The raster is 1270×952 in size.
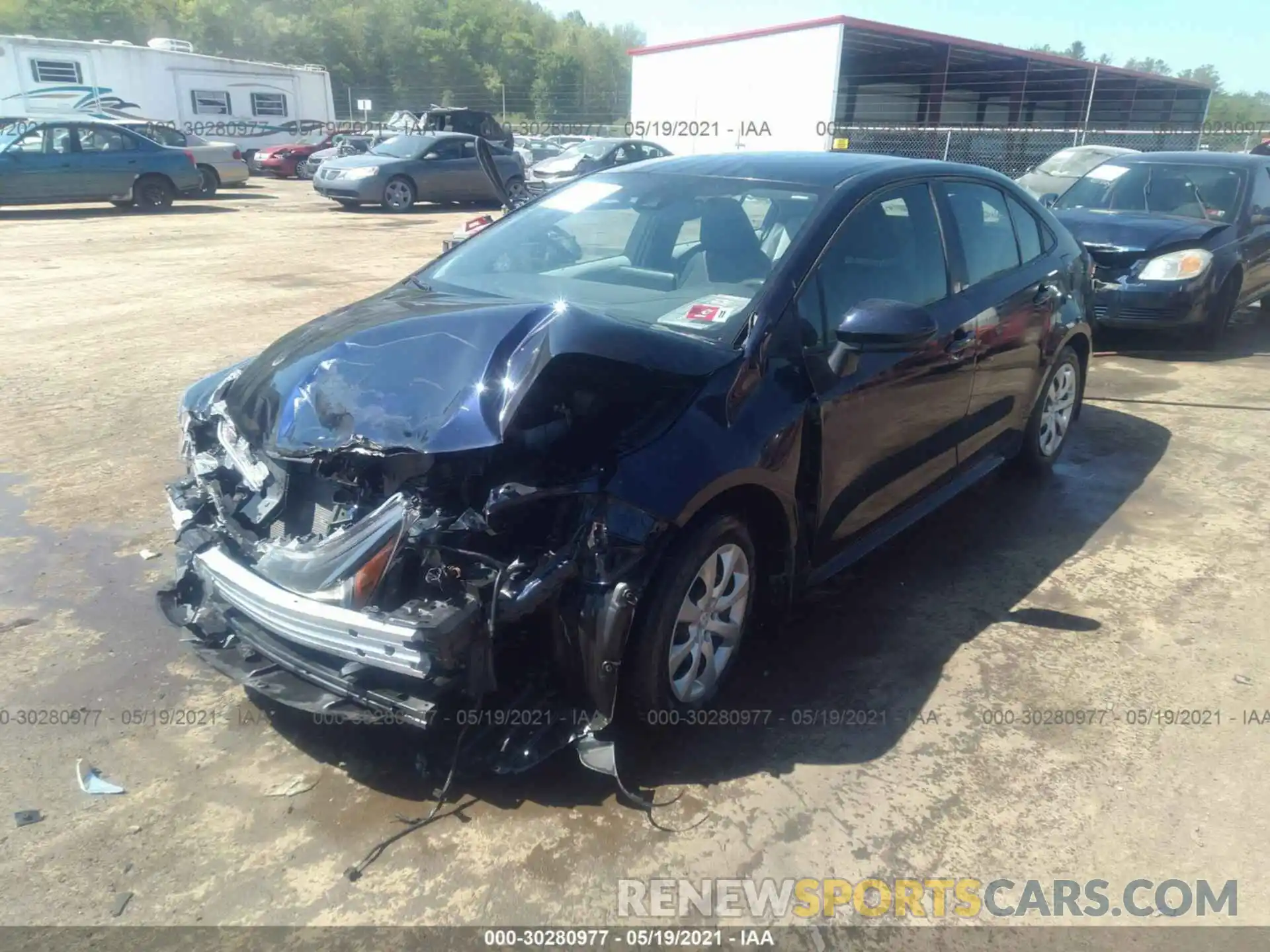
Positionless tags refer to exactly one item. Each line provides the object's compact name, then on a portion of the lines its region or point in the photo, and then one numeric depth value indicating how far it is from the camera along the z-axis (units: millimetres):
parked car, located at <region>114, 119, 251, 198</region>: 20469
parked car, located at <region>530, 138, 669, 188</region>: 19469
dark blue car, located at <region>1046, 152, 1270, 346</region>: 7734
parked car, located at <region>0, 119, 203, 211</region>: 16125
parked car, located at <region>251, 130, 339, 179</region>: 27562
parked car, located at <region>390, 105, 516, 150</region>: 21859
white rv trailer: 25375
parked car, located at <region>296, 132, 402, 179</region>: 25609
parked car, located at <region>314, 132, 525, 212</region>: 18531
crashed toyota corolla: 2549
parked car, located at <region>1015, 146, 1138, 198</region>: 13922
